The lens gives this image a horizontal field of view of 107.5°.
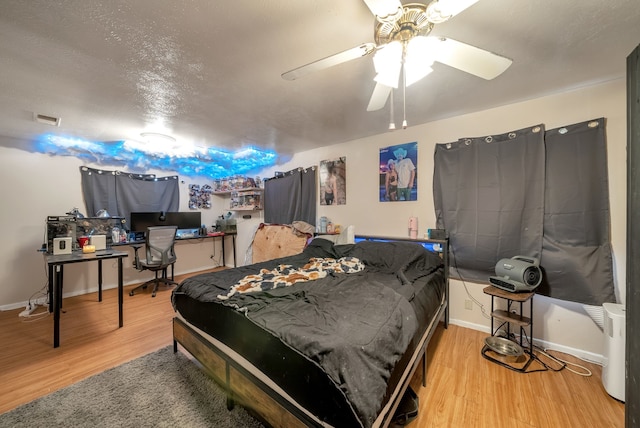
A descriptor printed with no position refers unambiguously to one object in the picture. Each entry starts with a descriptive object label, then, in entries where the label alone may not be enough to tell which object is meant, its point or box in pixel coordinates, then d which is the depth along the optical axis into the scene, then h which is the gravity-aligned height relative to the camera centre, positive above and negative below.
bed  0.98 -0.64
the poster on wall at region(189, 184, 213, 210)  5.24 +0.43
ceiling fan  0.99 +0.83
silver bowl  2.01 -1.17
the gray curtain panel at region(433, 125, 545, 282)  2.25 +0.18
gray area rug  1.46 -1.28
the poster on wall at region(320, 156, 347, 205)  3.62 +0.53
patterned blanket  1.84 -0.56
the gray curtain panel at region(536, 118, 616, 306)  1.95 -0.03
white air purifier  1.61 -0.99
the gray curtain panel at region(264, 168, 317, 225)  4.00 +0.31
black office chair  3.74 -0.60
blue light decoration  3.43 +1.02
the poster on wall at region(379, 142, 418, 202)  2.96 +0.55
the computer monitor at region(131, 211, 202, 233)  4.28 -0.09
